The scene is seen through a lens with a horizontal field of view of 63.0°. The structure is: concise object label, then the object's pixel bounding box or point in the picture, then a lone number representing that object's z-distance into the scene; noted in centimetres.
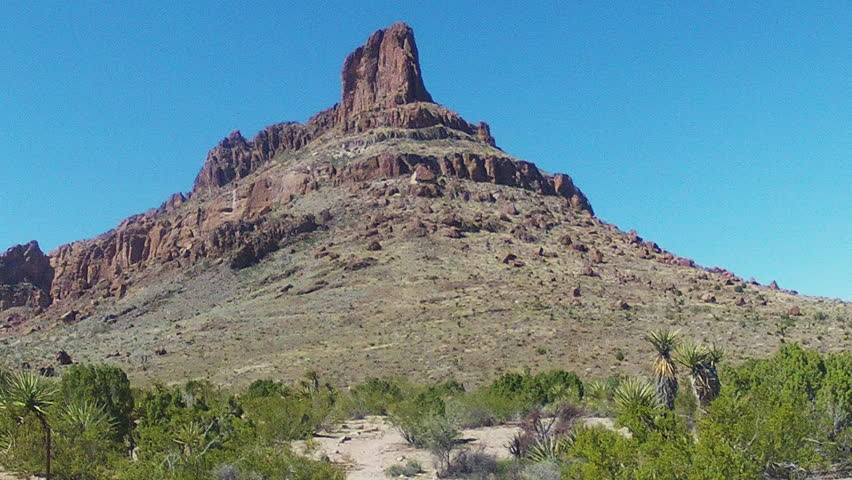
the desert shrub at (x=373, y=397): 4071
